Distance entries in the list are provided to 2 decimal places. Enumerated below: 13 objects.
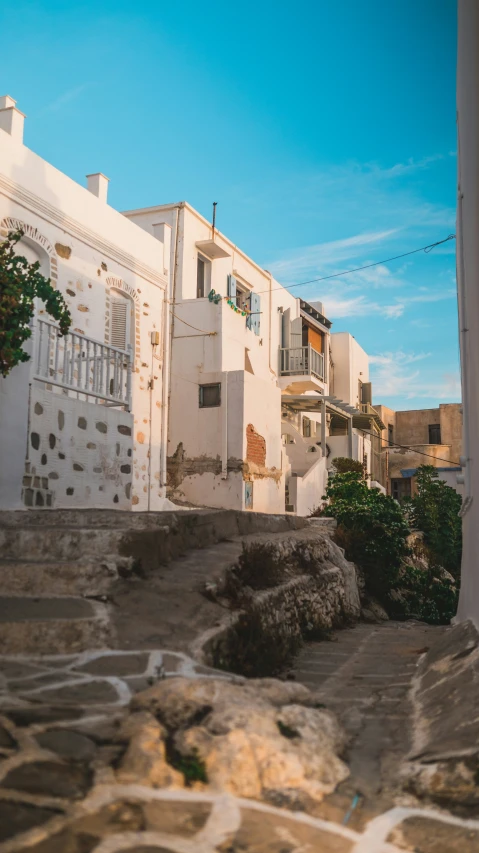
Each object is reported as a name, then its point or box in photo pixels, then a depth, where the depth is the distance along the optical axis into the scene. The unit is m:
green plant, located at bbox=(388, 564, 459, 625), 10.94
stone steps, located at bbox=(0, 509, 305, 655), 4.58
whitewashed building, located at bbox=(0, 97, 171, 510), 9.10
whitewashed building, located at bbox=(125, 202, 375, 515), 17.47
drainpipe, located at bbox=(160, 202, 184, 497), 14.27
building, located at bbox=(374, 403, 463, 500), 36.31
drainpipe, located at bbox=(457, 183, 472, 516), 6.37
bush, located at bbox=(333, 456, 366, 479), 22.53
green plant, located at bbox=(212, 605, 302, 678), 4.85
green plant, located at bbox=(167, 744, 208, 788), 2.78
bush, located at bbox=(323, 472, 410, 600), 11.19
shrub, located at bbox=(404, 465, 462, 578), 16.88
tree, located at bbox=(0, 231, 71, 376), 7.20
